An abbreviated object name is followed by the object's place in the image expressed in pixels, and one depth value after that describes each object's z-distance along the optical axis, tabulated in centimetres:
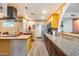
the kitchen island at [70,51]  75
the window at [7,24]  463
